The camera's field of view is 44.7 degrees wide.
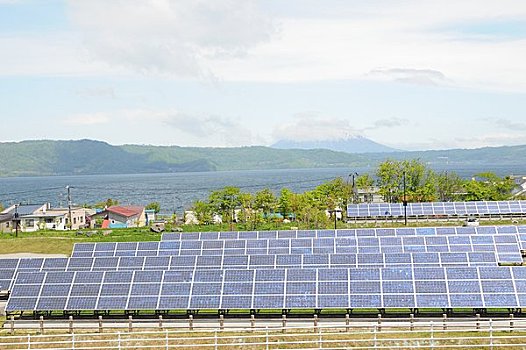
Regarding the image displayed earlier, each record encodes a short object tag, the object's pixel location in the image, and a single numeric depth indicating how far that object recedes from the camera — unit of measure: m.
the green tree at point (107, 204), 108.78
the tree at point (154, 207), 104.55
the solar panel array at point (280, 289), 27.23
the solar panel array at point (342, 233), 40.69
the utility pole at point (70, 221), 80.85
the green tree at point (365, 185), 91.12
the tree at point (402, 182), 80.31
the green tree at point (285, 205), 72.06
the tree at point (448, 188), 87.56
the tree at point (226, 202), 69.56
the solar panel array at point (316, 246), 38.34
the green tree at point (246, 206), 68.32
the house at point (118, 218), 84.38
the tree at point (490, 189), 78.31
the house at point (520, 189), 89.05
